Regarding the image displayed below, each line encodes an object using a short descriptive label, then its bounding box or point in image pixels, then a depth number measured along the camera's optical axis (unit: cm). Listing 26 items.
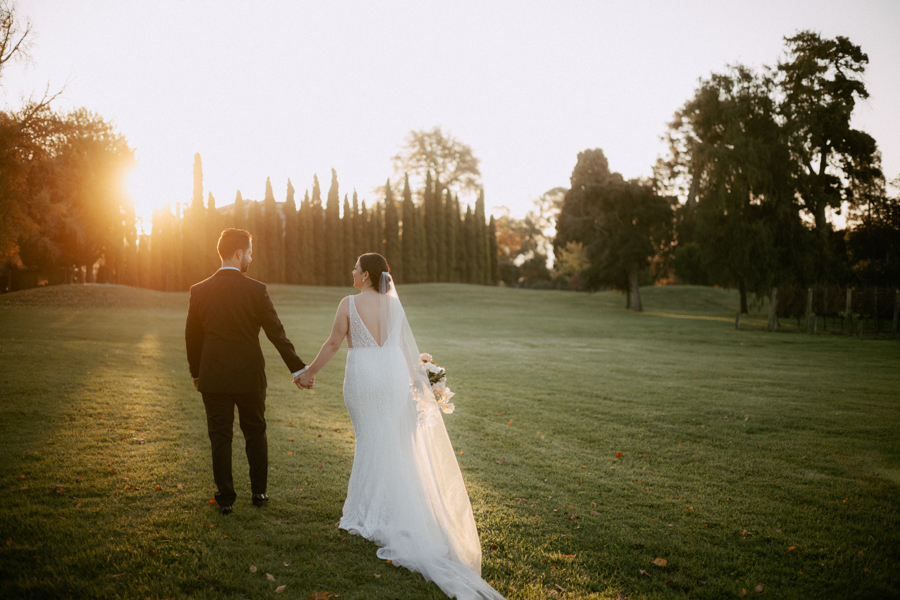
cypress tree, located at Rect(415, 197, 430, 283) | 5200
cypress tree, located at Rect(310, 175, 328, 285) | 5031
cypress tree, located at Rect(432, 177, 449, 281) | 5350
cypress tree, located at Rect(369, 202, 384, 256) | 5172
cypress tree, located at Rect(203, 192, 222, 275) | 4800
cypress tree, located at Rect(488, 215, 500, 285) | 5847
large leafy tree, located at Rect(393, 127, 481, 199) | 6072
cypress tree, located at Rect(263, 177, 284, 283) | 4938
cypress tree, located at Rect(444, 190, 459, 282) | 5388
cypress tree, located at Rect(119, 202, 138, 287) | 5409
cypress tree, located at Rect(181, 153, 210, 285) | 4784
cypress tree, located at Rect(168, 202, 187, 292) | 5062
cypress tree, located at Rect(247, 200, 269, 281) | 4900
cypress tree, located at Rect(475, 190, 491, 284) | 5653
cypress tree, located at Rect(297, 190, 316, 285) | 4959
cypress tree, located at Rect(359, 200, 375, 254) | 5203
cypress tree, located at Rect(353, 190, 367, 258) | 5134
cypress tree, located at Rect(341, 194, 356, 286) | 5072
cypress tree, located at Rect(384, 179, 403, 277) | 5175
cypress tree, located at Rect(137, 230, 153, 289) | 5587
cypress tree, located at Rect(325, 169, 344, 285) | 5022
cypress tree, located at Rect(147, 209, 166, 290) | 5316
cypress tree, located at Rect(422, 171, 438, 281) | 5297
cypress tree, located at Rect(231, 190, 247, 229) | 4900
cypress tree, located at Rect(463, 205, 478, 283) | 5584
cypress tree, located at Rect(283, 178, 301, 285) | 4972
